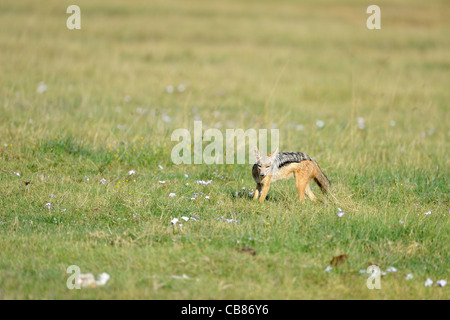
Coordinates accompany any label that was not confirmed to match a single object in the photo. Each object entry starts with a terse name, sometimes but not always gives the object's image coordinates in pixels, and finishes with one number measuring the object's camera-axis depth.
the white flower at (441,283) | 11.26
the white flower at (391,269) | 11.68
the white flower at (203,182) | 17.03
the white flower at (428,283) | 11.26
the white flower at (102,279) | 10.73
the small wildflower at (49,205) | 14.46
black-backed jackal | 15.03
